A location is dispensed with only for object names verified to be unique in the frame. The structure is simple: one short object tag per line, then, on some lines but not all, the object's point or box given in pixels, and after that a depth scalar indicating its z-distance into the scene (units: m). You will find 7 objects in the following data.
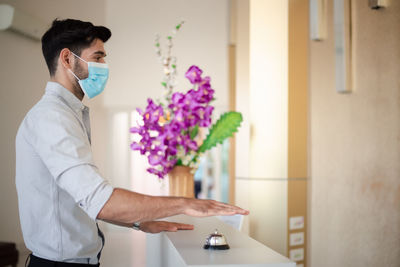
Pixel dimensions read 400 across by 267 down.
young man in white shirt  1.37
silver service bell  1.53
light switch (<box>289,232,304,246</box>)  3.56
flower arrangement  2.58
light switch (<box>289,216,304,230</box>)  3.55
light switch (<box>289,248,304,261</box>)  3.55
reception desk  1.35
